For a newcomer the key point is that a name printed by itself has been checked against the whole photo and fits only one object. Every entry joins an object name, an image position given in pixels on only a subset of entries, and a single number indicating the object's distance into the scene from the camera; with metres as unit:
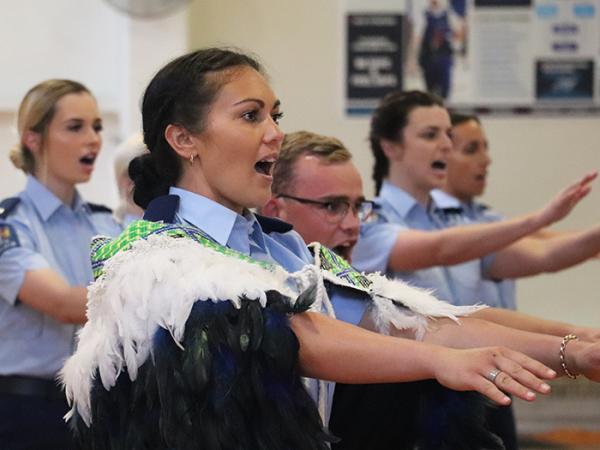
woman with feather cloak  5.15
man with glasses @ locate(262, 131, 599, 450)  5.93
